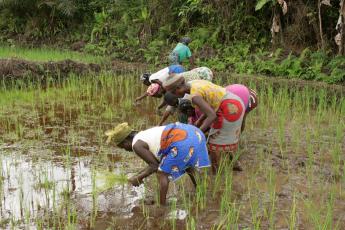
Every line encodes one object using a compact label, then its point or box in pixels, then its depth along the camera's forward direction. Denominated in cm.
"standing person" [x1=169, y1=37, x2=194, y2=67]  877
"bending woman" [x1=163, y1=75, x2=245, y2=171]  415
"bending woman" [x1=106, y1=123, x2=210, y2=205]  362
